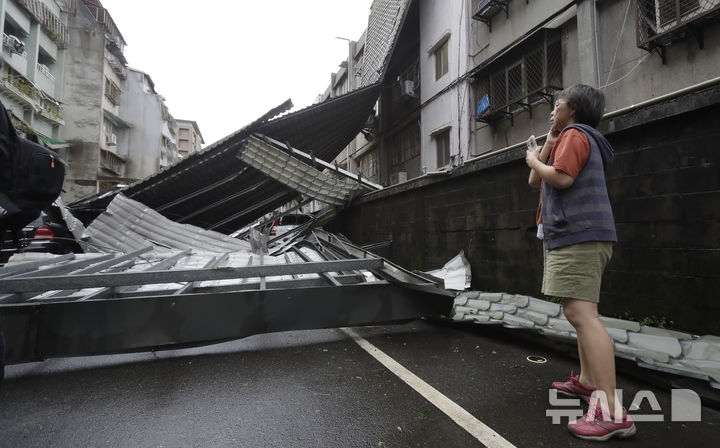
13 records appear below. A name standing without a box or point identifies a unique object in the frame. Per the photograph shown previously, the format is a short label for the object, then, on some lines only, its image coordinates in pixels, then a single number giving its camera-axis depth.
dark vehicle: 6.30
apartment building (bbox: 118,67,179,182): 35.41
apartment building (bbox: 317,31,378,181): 21.66
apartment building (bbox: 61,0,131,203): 27.62
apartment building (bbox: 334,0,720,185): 6.40
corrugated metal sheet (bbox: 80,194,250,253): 8.57
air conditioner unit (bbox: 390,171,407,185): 16.17
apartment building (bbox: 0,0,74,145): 19.27
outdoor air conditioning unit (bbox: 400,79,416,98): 15.42
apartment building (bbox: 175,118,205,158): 76.00
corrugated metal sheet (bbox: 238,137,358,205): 11.57
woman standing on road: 1.80
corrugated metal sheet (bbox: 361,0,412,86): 14.92
